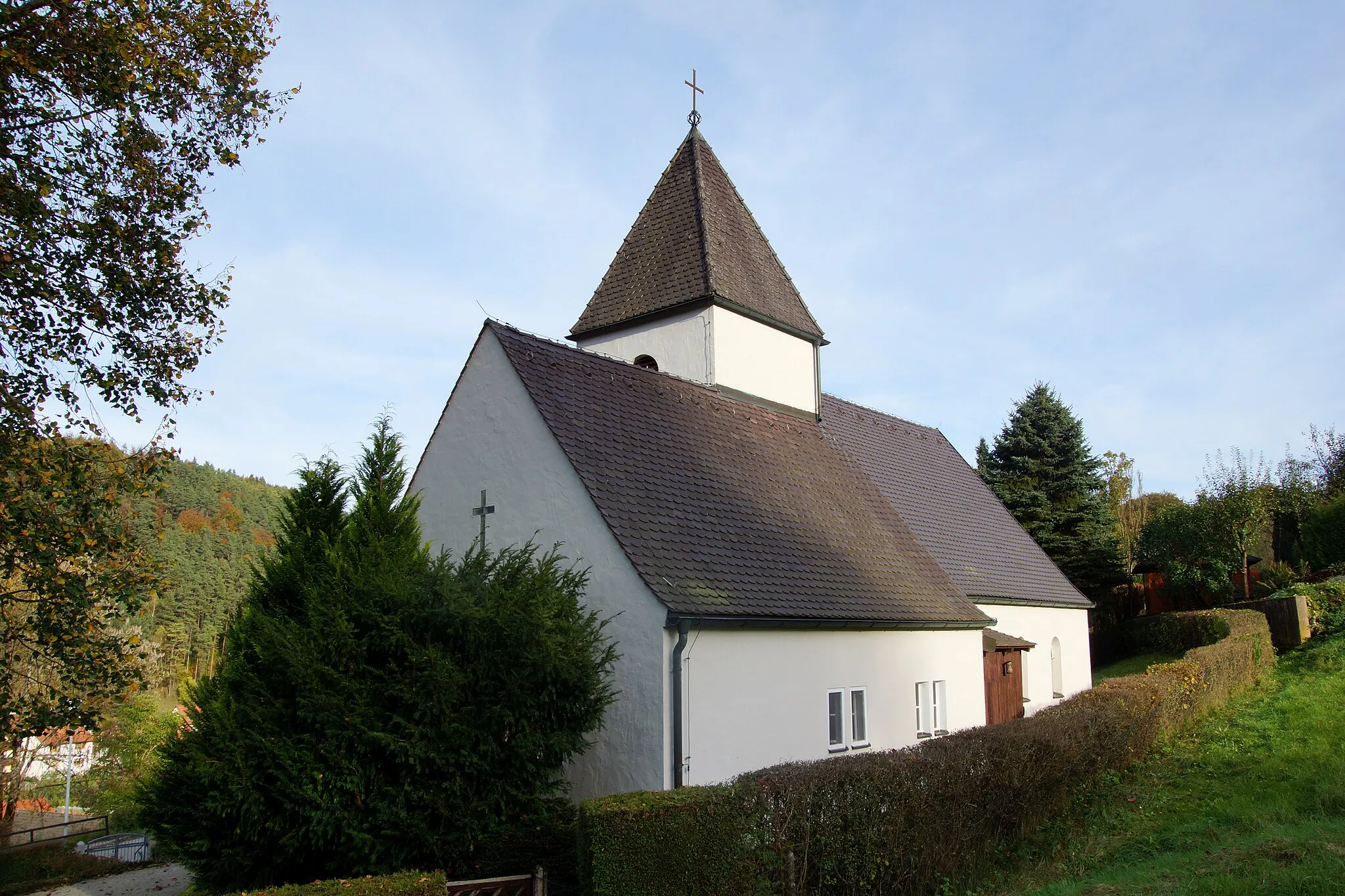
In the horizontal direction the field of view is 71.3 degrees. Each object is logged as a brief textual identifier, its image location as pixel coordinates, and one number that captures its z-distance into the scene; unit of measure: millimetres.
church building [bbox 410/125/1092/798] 11859
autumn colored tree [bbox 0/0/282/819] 9047
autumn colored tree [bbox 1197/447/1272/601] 29484
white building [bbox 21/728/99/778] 29314
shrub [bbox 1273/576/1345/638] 23938
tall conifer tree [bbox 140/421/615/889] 9578
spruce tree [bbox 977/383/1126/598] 34312
